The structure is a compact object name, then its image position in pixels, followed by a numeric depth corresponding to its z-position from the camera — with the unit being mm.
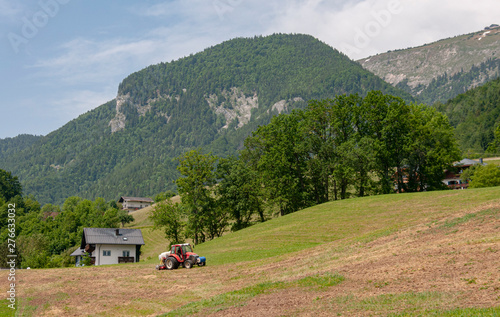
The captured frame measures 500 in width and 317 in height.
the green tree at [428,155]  73750
